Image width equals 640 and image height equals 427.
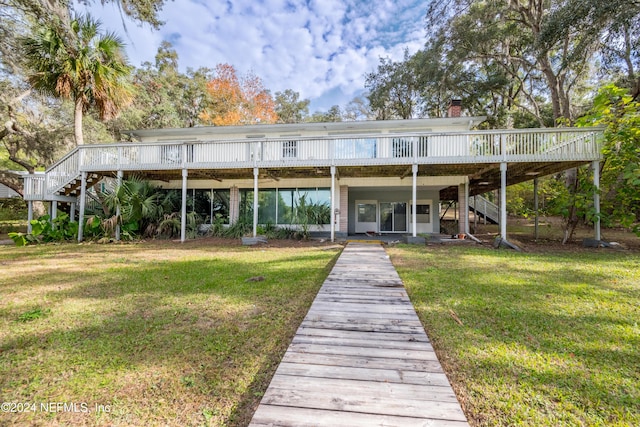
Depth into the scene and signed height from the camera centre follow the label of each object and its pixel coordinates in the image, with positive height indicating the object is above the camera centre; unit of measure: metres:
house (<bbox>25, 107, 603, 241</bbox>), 9.15 +2.09
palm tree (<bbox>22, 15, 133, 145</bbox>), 9.40 +5.79
